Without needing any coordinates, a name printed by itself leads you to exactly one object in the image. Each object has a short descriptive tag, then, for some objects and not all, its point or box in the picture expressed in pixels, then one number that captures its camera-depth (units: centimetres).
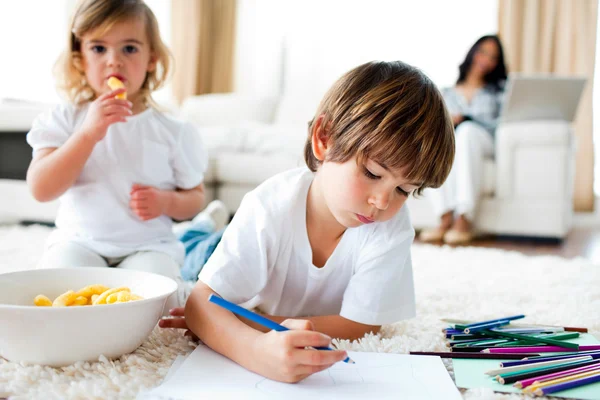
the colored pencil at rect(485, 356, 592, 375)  75
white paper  67
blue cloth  135
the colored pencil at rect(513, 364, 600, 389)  72
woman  252
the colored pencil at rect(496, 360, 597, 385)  74
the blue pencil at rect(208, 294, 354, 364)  69
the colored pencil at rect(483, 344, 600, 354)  84
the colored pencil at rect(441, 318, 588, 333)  97
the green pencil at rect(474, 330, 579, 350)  84
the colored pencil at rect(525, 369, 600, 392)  71
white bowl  70
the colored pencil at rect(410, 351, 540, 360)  82
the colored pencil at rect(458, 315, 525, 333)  94
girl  113
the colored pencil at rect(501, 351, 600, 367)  78
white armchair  249
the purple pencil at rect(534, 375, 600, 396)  70
